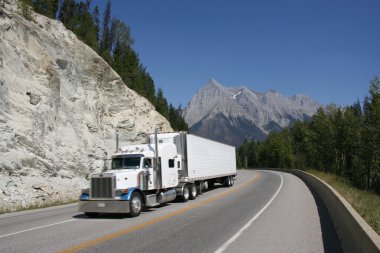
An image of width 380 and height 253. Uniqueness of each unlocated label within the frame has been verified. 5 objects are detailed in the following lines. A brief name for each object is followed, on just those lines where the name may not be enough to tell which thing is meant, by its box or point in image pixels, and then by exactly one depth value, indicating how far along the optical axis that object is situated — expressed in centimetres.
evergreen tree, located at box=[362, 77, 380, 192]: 4481
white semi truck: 1517
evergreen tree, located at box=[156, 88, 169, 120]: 7231
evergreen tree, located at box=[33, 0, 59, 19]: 4350
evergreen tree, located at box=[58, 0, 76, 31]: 5880
